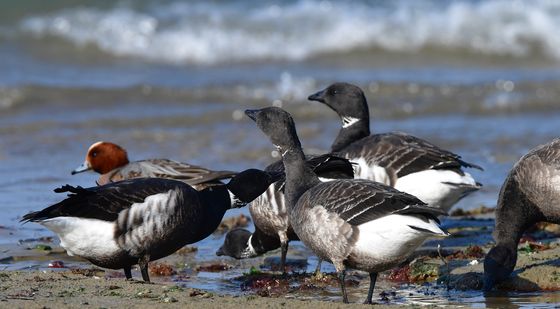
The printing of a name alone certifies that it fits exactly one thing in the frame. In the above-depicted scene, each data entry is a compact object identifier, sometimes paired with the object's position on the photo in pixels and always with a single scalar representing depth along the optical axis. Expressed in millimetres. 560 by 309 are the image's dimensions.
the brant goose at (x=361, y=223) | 14953
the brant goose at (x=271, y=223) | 19516
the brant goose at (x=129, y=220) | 16609
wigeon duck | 22469
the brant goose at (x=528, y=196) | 18109
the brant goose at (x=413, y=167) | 21437
